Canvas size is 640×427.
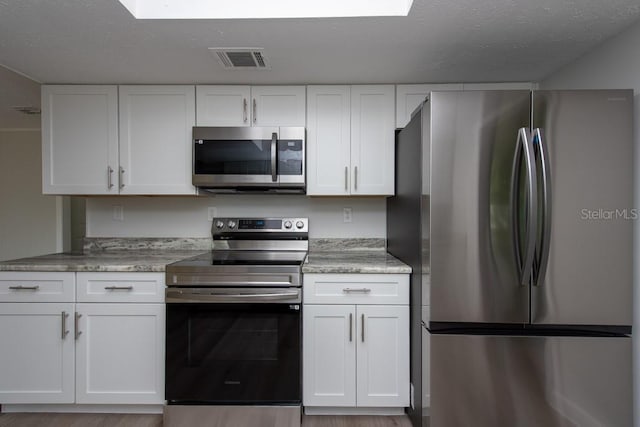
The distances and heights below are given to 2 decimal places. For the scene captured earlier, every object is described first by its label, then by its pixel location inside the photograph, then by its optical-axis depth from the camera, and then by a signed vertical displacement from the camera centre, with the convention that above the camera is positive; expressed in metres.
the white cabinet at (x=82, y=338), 2.02 -0.74
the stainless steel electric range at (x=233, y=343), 1.92 -0.74
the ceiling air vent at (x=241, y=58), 1.90 +0.87
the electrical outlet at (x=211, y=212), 2.72 -0.01
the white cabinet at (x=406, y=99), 2.37 +0.75
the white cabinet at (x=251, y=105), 2.38 +0.72
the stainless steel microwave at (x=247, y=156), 2.30 +0.36
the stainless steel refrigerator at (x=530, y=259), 1.53 -0.21
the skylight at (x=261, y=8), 1.56 +0.91
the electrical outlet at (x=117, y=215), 2.75 -0.04
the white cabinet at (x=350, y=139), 2.37 +0.49
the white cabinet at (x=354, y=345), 1.98 -0.76
